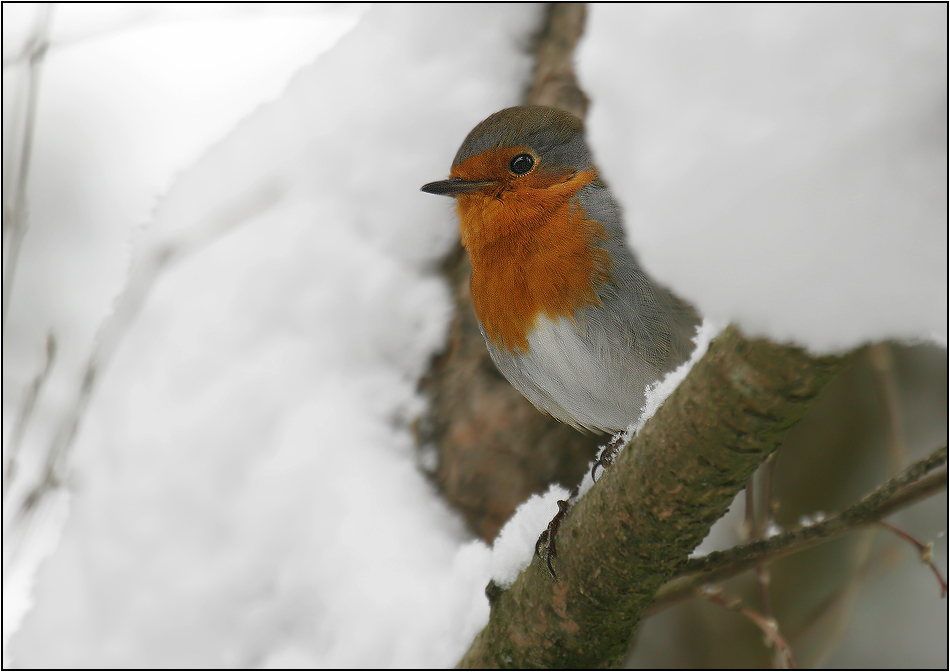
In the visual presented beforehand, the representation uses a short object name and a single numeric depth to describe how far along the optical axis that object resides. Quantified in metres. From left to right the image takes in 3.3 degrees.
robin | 4.16
